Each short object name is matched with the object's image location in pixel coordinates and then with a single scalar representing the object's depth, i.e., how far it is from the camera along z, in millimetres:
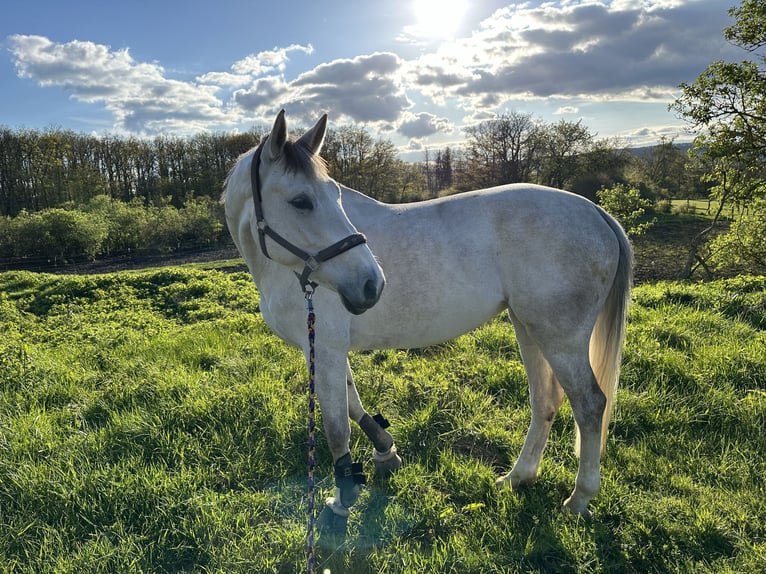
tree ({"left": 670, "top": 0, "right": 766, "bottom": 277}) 9492
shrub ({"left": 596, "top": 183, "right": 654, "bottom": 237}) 14719
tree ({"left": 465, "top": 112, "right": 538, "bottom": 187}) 36375
